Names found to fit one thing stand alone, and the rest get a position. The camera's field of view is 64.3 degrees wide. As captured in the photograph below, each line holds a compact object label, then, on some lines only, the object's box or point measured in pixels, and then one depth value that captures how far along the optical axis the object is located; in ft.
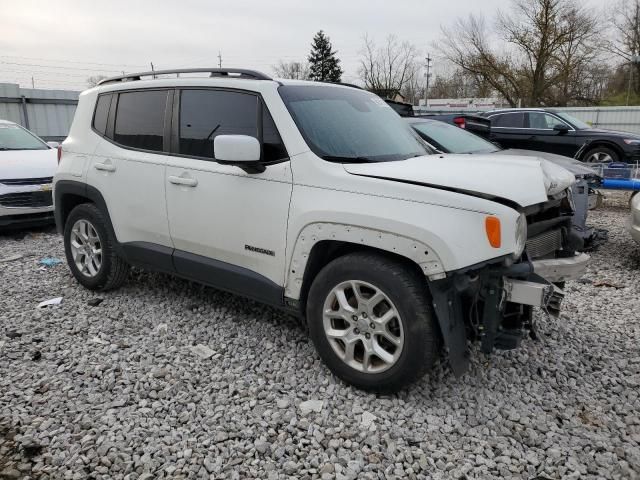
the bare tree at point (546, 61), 103.60
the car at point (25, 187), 23.39
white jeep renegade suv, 9.04
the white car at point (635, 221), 17.80
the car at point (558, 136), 36.14
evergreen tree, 171.83
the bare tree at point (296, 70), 170.93
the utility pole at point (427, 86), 168.74
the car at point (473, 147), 20.17
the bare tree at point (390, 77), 160.76
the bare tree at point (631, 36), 116.37
